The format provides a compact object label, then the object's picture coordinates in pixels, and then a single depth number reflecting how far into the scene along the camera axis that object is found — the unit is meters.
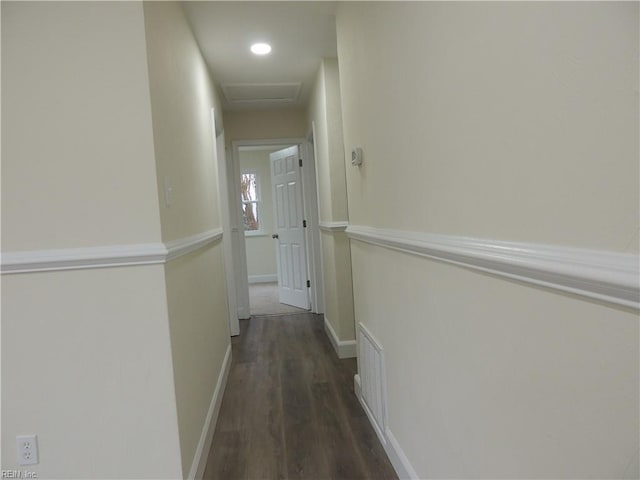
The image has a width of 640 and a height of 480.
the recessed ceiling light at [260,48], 2.71
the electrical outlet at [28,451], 1.40
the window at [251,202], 6.91
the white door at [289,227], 4.58
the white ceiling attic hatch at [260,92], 3.55
